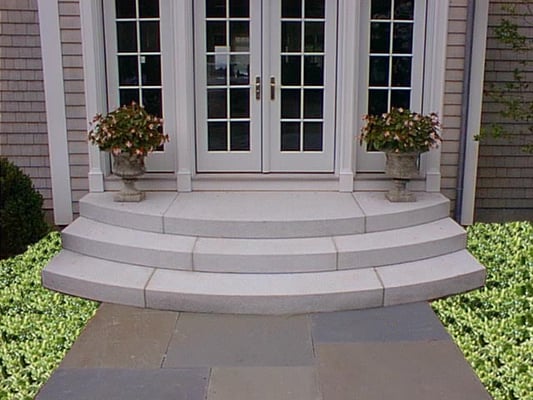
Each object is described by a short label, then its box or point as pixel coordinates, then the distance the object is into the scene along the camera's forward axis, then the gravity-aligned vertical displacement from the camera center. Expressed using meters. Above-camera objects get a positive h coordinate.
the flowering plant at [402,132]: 4.91 -0.43
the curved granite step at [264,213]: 4.62 -1.04
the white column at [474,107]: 5.28 -0.26
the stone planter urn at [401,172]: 5.03 -0.77
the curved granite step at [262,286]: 4.05 -1.39
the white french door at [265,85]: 5.34 -0.07
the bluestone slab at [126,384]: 3.11 -1.57
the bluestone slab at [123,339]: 3.44 -1.55
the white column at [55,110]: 5.24 -0.28
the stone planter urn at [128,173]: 4.99 -0.77
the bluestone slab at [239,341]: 3.46 -1.55
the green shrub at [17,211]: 4.85 -1.06
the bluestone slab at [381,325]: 3.71 -1.53
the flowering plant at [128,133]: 4.86 -0.44
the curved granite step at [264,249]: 4.34 -1.22
